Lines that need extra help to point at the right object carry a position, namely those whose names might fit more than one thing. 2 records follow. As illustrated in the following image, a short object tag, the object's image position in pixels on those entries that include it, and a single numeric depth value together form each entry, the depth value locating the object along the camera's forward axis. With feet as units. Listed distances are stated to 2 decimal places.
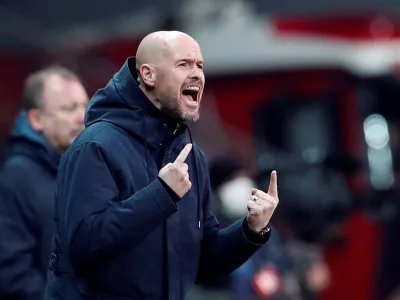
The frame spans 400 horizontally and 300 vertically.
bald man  26.96
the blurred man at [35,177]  36.99
